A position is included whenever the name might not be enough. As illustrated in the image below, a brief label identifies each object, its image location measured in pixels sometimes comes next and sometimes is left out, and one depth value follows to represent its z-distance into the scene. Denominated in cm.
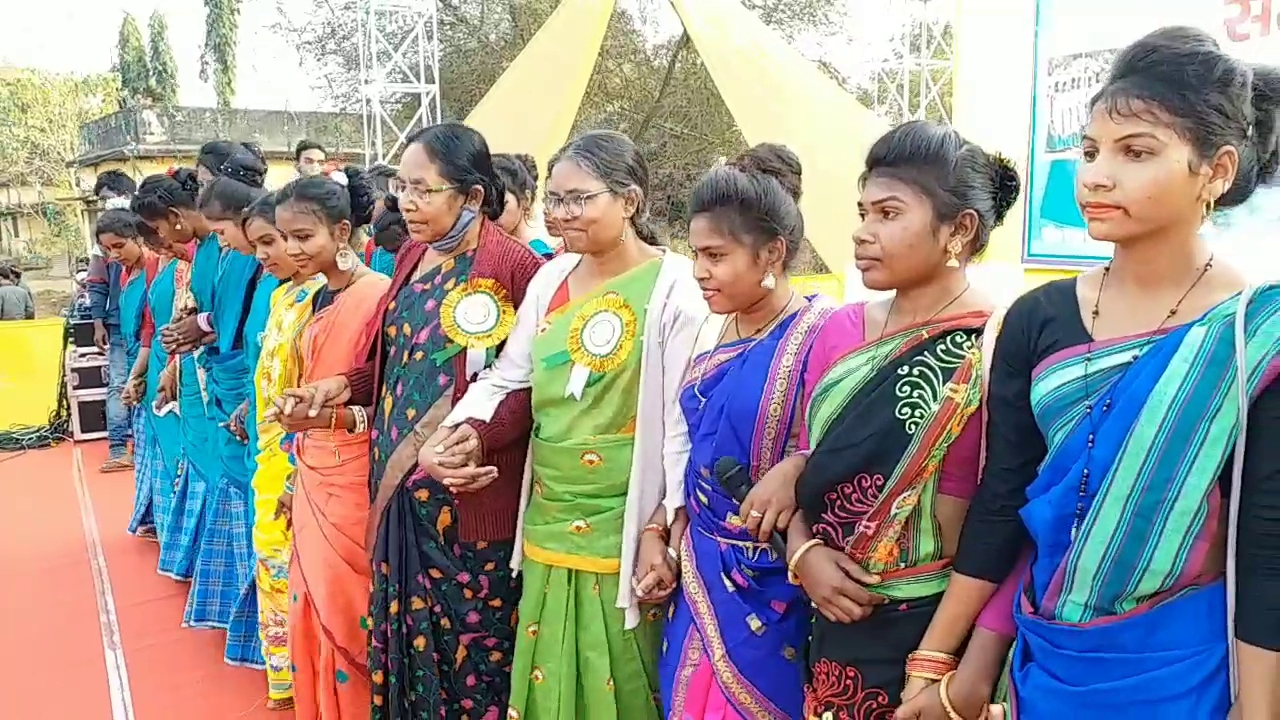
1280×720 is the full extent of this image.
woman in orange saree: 281
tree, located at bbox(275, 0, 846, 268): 1548
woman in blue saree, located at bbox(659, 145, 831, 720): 186
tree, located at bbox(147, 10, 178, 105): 2816
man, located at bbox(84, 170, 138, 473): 711
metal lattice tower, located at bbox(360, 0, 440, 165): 1010
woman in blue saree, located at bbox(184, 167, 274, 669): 382
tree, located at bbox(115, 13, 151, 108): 2827
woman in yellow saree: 302
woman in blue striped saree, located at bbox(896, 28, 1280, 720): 111
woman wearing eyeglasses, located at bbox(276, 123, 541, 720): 247
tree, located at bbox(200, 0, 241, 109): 2686
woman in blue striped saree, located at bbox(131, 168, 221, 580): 409
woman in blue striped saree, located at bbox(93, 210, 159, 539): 534
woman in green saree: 221
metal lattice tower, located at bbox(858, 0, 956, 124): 991
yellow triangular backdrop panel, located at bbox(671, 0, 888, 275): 630
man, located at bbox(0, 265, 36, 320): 1007
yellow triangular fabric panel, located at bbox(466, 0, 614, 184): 755
